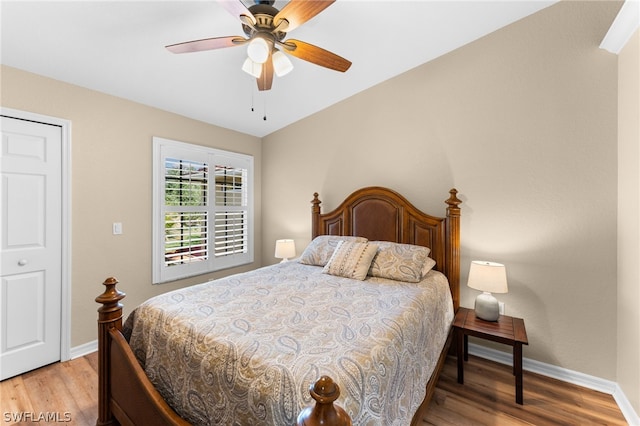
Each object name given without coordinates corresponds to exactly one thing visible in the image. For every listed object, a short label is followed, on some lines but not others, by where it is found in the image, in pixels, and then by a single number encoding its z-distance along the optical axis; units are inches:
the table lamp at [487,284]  84.9
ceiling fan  60.1
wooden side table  76.0
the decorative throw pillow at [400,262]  91.8
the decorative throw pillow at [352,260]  95.7
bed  41.6
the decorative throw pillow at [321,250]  113.0
